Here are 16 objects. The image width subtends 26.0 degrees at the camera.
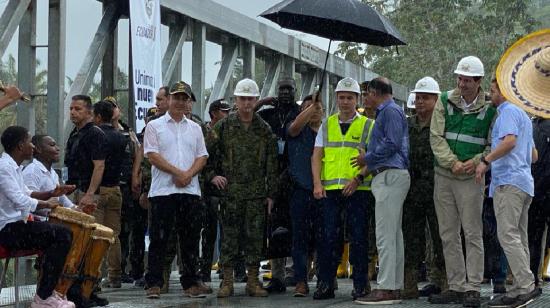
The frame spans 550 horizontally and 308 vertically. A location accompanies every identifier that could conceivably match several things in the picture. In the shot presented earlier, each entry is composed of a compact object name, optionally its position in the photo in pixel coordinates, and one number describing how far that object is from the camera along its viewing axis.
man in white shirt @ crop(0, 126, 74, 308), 8.30
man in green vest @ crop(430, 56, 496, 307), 9.77
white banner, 11.85
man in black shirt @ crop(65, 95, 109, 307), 10.30
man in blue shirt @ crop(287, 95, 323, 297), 10.66
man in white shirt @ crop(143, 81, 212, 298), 10.29
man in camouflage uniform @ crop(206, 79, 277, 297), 10.58
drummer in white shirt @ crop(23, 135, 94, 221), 9.23
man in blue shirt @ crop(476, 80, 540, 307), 9.46
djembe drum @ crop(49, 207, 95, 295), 8.90
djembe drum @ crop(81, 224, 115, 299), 9.27
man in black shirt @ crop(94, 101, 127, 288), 10.75
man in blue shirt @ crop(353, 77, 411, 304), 9.90
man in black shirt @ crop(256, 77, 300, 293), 11.05
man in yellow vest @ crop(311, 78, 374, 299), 10.21
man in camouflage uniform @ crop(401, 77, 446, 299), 10.54
